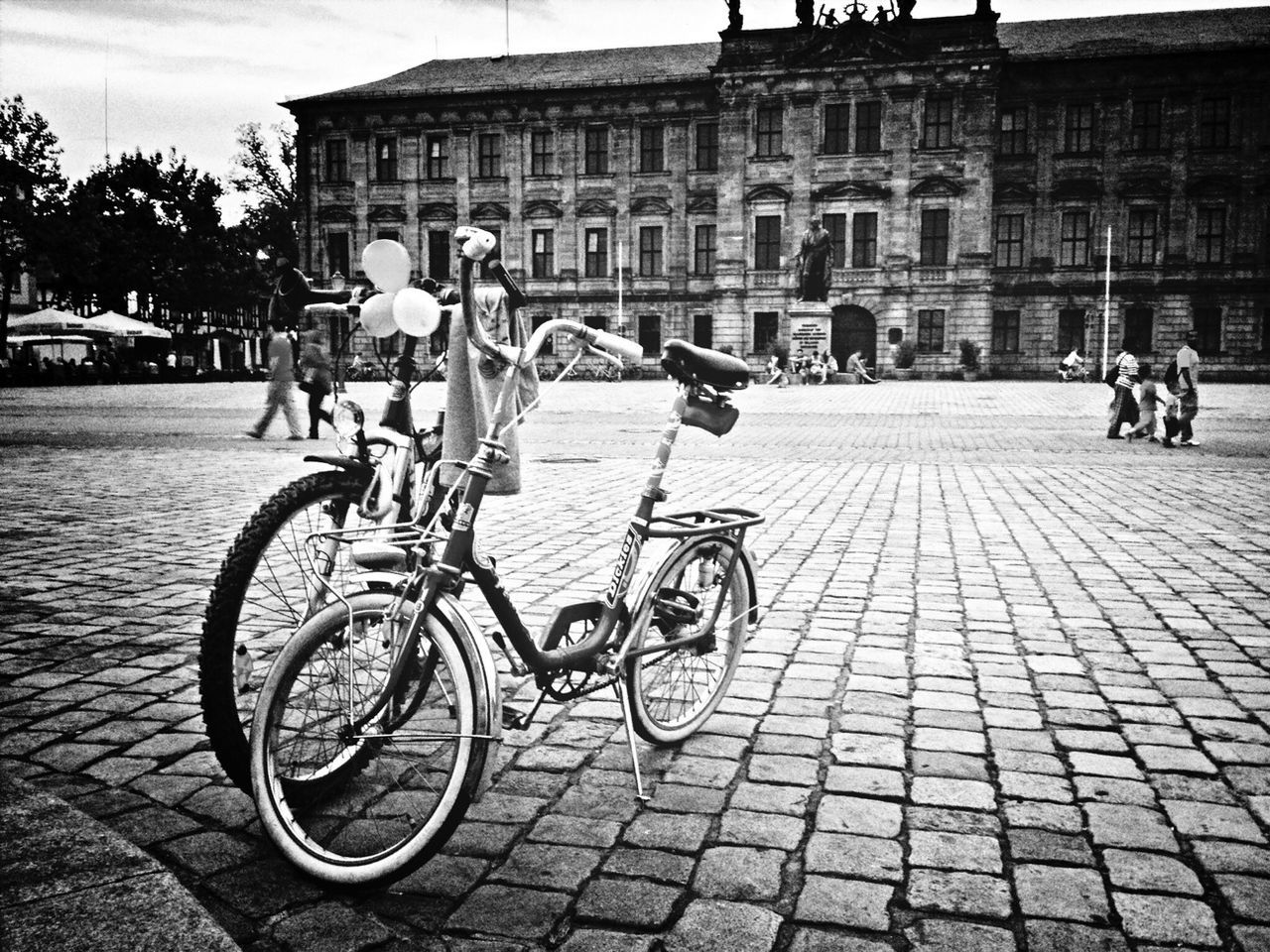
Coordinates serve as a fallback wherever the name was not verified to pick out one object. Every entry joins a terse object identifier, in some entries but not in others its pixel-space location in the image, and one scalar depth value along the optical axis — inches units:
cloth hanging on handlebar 116.1
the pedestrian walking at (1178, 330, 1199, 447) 579.8
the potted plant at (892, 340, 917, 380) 1850.4
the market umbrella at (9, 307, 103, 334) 1541.6
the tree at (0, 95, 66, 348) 1759.4
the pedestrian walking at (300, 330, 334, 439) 426.3
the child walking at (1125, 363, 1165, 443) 621.0
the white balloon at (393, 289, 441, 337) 106.5
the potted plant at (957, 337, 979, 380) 1820.9
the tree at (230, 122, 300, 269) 2608.3
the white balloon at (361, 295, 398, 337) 111.6
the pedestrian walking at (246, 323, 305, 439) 606.9
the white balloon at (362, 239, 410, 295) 109.7
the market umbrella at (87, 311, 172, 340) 1576.0
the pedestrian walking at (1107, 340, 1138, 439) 633.6
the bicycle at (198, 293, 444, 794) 110.0
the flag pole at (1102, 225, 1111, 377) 1840.6
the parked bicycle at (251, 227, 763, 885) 95.7
